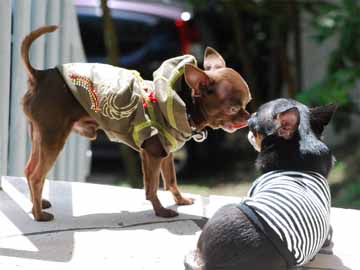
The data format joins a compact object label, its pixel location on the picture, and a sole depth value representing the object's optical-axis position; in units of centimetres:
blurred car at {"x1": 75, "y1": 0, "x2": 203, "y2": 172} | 1008
